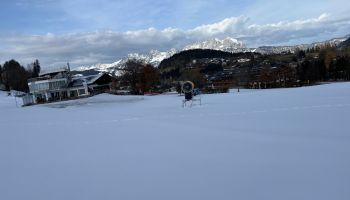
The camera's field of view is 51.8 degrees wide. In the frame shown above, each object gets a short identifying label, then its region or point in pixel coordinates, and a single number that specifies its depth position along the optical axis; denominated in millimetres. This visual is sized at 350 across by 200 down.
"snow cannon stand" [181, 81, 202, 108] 24183
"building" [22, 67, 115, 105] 68938
